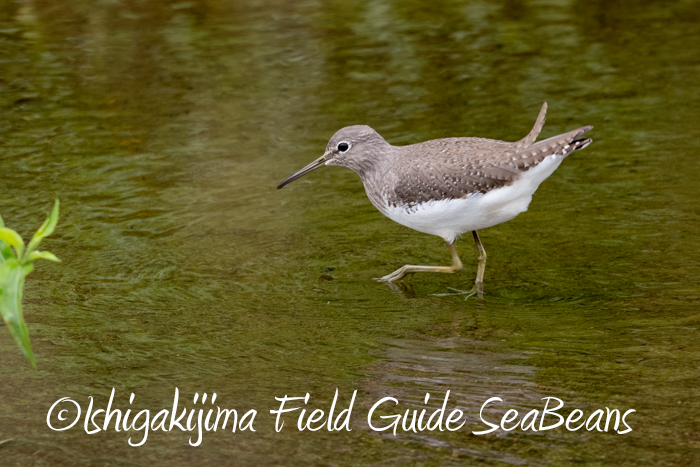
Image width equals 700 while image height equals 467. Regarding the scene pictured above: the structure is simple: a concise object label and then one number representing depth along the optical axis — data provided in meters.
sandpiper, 13.44
